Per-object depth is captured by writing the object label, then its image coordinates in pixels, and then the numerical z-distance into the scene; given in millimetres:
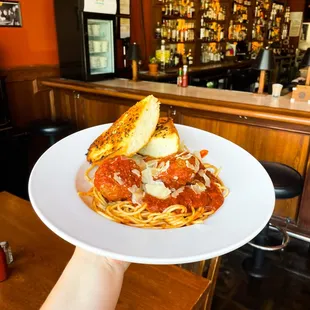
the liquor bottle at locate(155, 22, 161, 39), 5418
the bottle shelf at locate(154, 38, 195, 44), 5573
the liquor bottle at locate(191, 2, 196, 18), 6082
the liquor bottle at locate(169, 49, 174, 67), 5677
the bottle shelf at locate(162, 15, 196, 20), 5569
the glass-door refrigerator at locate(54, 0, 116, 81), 3576
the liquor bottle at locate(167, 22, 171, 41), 5754
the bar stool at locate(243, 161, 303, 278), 2047
